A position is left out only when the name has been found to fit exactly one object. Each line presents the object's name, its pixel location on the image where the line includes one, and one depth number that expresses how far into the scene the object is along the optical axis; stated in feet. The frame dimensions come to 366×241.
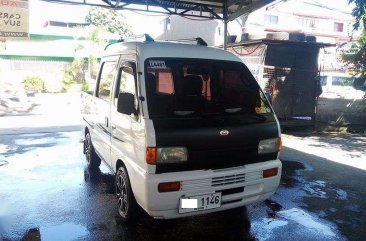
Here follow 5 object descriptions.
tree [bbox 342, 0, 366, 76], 38.17
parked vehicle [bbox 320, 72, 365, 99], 39.54
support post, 31.35
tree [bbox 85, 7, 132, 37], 162.81
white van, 10.98
